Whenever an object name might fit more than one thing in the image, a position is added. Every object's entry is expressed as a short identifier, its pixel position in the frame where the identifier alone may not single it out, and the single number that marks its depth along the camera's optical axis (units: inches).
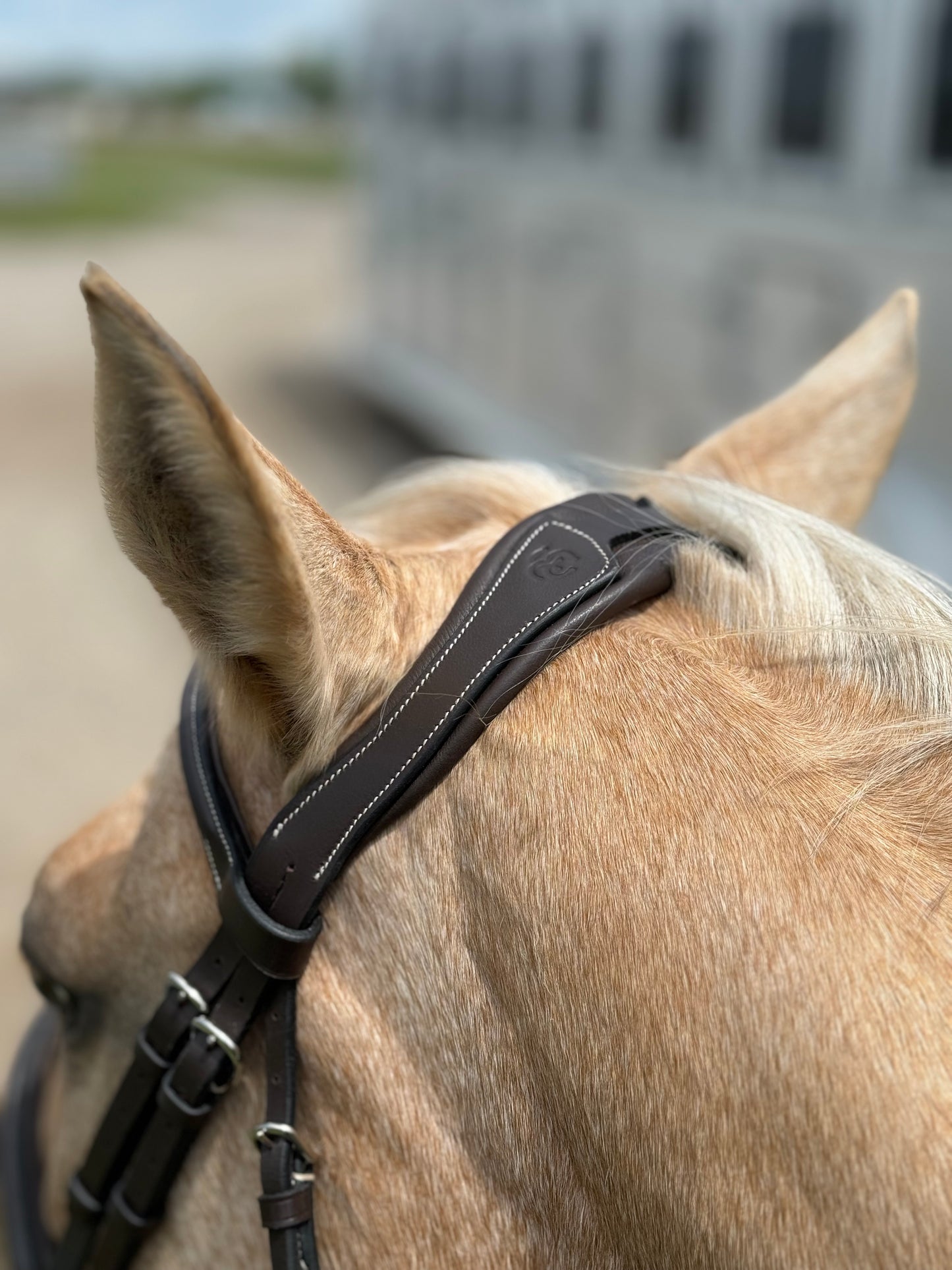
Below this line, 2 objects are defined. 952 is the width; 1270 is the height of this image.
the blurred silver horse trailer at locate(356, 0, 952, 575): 160.7
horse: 32.2
